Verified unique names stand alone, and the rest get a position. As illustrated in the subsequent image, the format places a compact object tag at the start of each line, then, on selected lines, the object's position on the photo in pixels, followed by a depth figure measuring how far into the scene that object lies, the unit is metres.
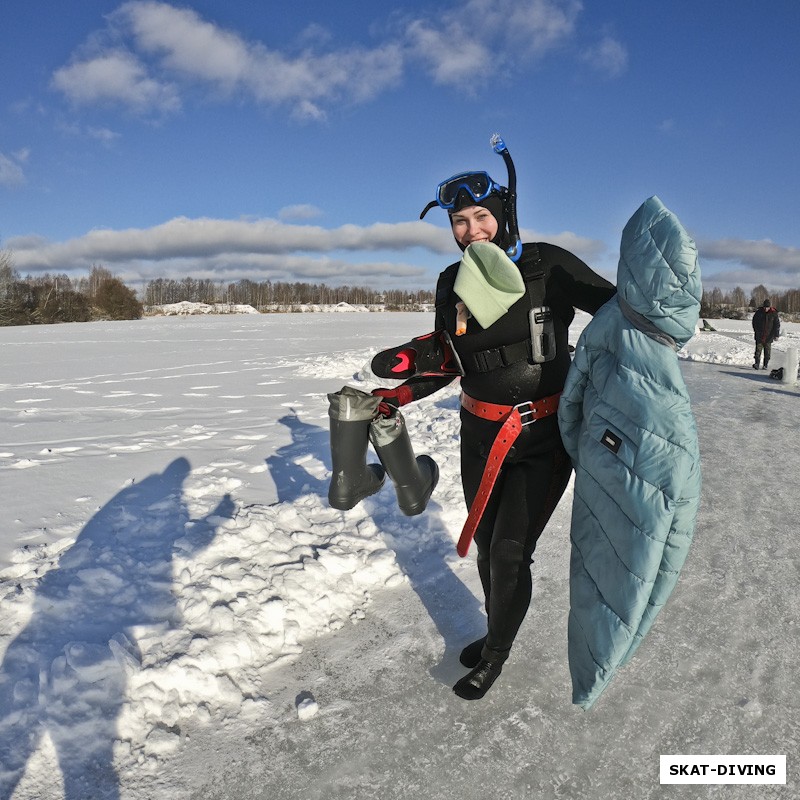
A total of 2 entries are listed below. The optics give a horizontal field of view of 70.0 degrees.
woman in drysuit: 2.27
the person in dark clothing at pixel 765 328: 12.95
